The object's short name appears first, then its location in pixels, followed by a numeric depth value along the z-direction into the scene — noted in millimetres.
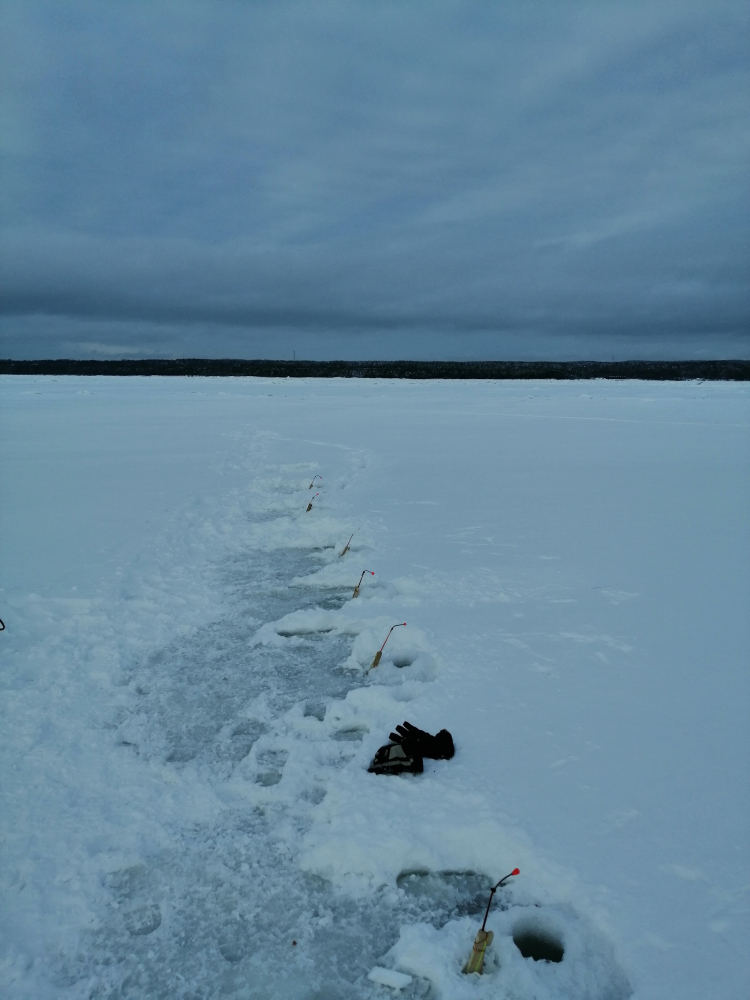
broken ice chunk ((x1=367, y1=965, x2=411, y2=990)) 2393
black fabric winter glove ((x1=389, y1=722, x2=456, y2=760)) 3510
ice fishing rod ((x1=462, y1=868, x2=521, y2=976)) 2397
